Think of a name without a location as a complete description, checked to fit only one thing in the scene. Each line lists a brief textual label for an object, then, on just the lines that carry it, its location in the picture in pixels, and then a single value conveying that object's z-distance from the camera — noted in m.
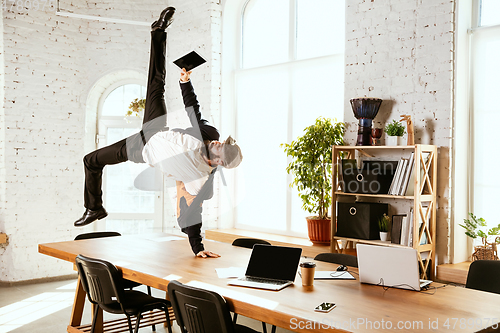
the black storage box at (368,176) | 4.34
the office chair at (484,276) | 3.10
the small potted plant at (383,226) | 4.36
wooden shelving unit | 4.02
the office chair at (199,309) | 2.44
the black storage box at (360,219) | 4.41
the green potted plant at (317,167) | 4.98
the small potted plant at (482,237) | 3.97
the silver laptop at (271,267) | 2.82
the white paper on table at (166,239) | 4.51
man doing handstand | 3.03
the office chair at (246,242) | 4.55
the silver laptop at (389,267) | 2.57
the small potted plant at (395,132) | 4.33
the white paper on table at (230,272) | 2.98
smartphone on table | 2.27
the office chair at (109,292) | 3.27
